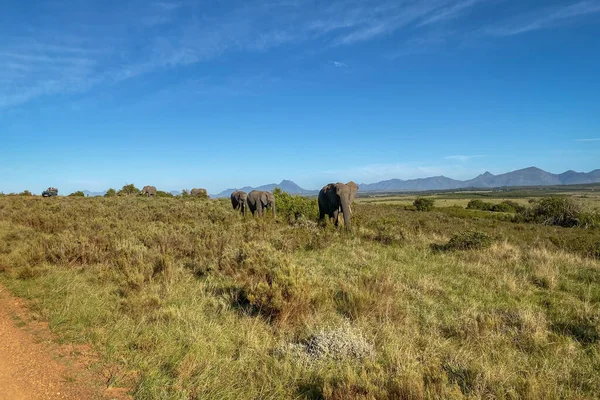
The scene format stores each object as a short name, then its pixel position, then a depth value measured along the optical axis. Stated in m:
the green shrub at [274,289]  5.35
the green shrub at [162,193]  52.65
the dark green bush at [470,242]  10.95
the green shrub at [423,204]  42.30
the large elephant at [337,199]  14.61
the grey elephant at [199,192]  50.53
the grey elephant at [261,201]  20.91
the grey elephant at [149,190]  50.00
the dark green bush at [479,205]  45.91
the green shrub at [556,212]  26.20
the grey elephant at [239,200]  24.09
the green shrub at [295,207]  20.95
